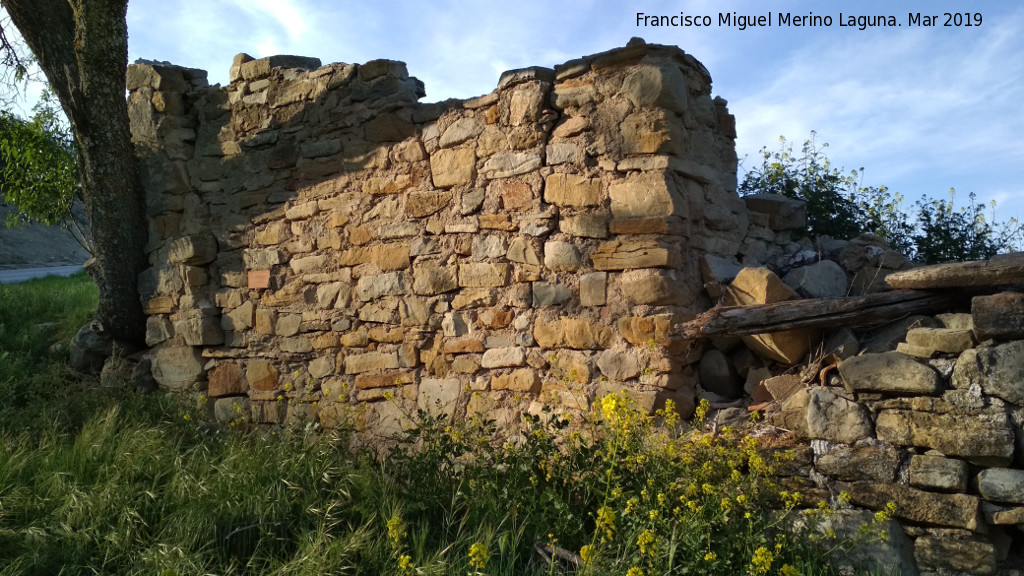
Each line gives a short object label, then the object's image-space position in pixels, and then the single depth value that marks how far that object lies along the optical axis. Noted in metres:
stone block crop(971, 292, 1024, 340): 3.19
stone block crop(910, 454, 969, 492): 3.14
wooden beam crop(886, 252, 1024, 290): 3.33
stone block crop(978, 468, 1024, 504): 3.05
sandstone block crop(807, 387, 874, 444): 3.38
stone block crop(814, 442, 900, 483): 3.28
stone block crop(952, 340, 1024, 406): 3.12
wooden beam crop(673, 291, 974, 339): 3.66
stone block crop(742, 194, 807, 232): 4.85
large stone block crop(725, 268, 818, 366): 3.84
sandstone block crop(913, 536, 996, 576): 3.06
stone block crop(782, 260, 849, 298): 4.15
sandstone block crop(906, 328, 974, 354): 3.31
